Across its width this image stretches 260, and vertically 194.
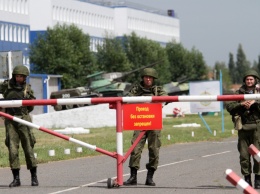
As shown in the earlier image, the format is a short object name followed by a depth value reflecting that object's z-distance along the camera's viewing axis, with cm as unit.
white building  10631
